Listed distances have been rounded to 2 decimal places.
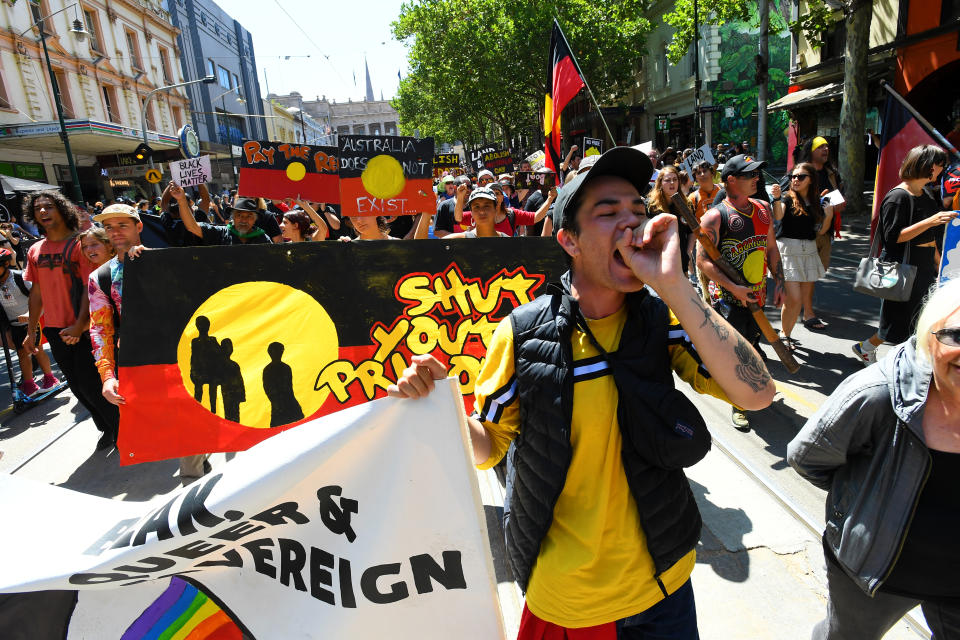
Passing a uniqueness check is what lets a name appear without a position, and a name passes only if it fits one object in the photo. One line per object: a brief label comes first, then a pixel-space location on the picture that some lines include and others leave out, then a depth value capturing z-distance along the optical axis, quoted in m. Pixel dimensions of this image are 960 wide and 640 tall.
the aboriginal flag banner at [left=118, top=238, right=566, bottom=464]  3.21
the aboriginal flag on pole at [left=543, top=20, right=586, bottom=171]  5.34
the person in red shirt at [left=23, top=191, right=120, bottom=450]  4.87
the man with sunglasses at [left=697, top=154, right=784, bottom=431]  4.47
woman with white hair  1.59
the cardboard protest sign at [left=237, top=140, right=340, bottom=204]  6.23
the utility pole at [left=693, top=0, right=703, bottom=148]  18.17
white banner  1.50
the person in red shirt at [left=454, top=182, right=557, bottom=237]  6.27
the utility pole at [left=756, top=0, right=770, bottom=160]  16.55
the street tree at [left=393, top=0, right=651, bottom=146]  30.86
